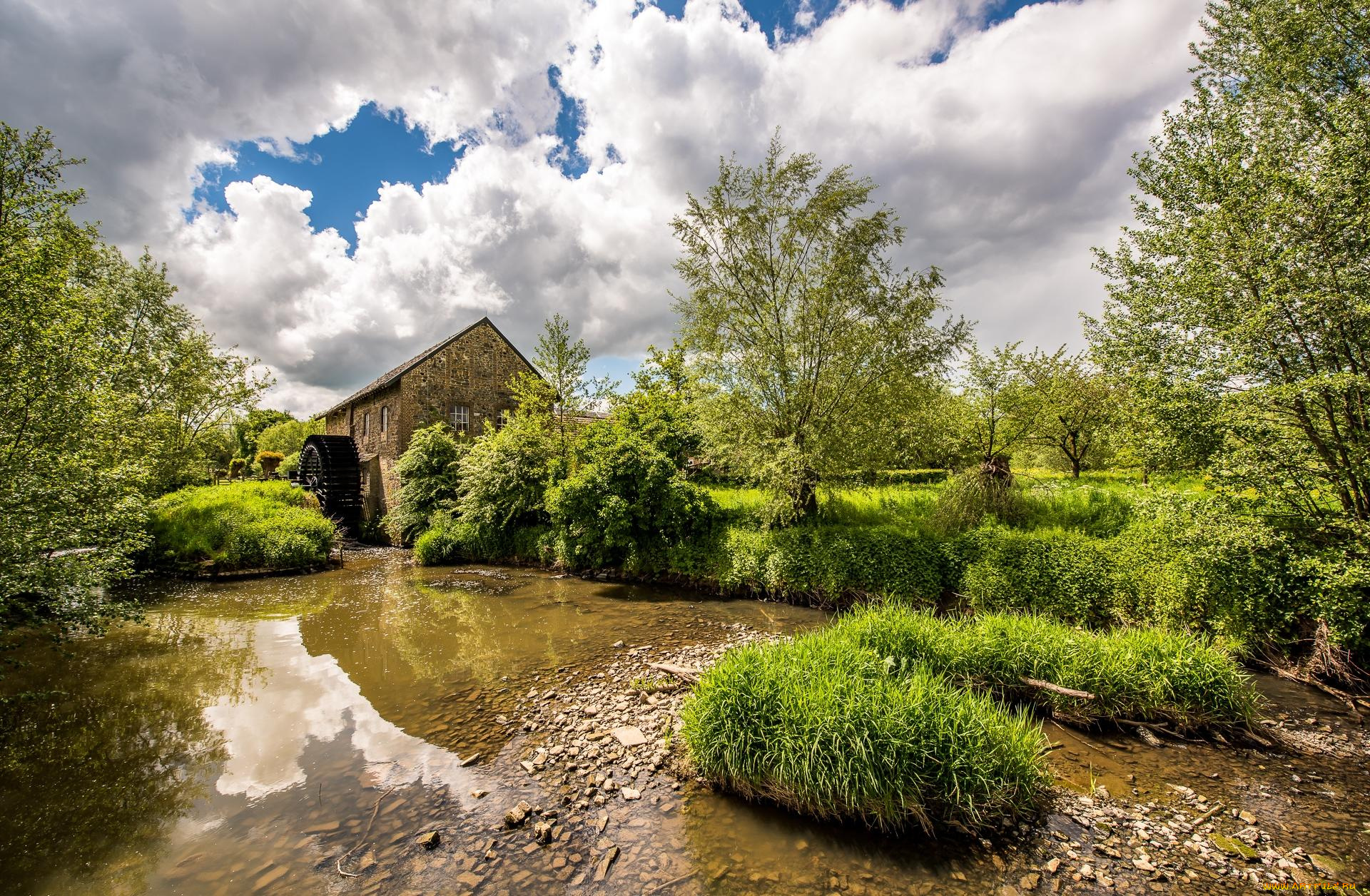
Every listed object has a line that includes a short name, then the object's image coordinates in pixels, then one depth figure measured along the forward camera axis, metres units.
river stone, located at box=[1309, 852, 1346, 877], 3.31
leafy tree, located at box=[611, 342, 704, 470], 13.67
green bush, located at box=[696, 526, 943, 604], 8.89
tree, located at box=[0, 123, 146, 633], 5.32
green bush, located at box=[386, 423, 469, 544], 18.31
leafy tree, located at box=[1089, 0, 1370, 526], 5.85
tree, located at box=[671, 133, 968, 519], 10.68
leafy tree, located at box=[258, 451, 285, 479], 34.53
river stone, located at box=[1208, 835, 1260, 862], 3.45
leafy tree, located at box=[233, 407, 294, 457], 49.16
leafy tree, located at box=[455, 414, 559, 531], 15.22
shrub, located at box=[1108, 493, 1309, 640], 6.11
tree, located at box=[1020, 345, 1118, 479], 14.26
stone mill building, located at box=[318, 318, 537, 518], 21.20
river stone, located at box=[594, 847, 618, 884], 3.35
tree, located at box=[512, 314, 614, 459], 16.83
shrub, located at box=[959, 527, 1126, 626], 7.33
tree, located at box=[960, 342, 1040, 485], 10.55
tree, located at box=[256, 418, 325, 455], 52.77
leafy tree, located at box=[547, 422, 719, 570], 12.19
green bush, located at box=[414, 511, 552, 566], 15.52
